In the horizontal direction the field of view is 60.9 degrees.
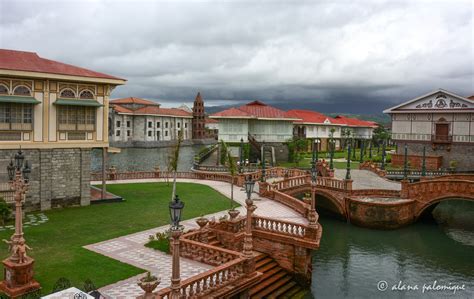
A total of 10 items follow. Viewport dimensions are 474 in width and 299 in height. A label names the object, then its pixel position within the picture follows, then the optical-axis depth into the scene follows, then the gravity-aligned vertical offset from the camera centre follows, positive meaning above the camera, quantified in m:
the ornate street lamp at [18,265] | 12.53 -4.00
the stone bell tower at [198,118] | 128.88 +7.39
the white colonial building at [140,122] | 100.62 +4.68
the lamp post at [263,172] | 31.41 -2.35
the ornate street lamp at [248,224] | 14.62 -3.01
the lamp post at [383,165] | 46.88 -2.42
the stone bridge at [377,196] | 30.75 -4.18
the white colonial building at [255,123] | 54.59 +2.60
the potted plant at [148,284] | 11.20 -4.02
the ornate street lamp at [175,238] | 9.75 -2.45
